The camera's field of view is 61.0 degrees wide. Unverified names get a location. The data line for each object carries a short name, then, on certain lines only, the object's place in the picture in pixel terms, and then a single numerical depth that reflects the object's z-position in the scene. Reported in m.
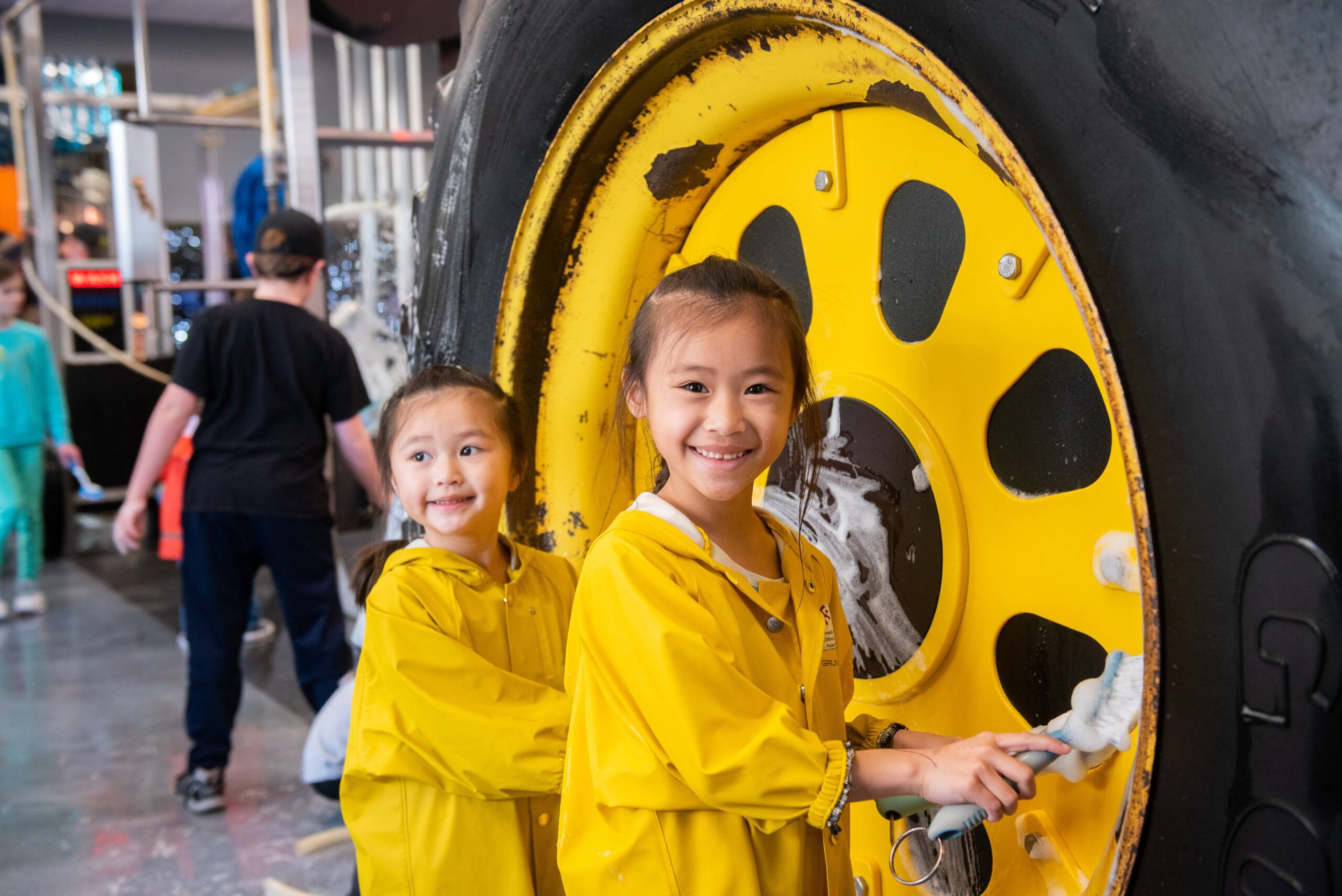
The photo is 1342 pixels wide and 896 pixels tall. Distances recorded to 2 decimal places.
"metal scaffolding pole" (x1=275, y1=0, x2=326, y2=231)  3.06
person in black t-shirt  2.68
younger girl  1.25
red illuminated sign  6.43
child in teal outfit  4.44
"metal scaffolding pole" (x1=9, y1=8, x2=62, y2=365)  5.70
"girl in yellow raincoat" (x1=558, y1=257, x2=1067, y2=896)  0.90
